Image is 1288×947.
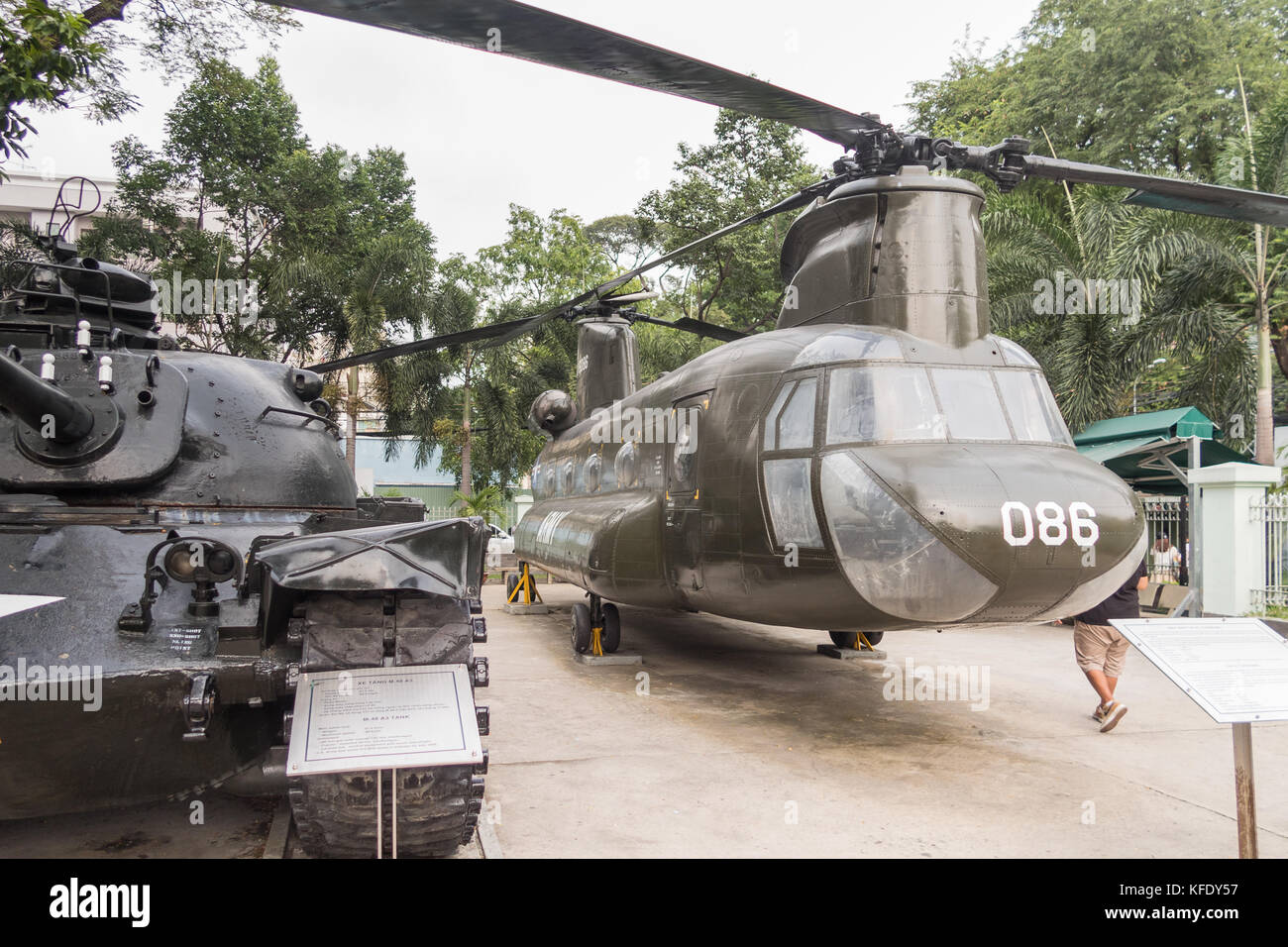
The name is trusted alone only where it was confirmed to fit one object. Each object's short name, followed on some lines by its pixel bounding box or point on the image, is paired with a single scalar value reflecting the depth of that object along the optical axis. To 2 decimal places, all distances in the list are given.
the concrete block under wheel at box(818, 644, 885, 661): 9.50
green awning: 13.30
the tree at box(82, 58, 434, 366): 20.77
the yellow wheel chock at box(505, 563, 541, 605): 14.77
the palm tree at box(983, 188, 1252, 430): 14.13
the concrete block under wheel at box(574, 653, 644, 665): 9.06
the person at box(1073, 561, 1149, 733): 6.66
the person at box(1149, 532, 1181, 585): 14.20
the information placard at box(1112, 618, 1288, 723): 3.64
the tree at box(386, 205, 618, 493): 21.58
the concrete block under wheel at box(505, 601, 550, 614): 14.06
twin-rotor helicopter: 5.14
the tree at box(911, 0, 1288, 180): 20.48
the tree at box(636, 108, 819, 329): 23.53
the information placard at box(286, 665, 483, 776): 3.08
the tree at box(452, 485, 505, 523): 21.00
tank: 3.19
